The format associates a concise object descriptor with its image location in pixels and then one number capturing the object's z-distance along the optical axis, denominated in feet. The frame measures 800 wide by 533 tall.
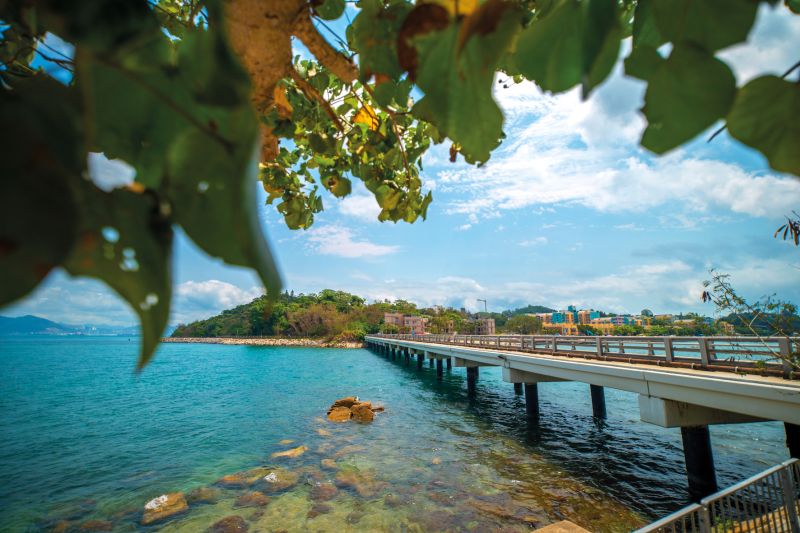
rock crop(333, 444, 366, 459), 39.24
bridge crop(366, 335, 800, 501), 19.75
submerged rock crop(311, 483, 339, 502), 29.02
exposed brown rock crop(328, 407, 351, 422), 53.82
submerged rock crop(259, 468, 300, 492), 31.59
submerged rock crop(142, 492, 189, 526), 28.07
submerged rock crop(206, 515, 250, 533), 25.29
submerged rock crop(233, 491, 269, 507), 28.89
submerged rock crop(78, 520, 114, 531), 27.20
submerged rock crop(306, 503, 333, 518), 26.54
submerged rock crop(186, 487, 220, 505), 30.40
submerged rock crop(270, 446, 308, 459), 39.83
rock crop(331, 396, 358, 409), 57.28
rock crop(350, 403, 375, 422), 52.54
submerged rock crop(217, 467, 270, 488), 33.06
